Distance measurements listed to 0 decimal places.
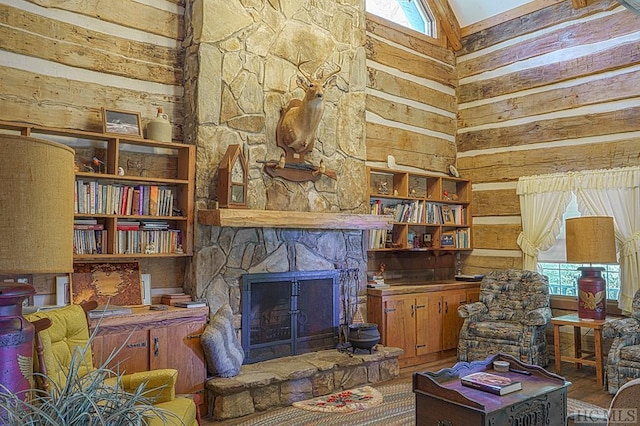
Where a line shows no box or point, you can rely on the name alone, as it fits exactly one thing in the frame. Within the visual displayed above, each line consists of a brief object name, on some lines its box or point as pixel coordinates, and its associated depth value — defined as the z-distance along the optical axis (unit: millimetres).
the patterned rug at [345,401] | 4020
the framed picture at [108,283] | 3844
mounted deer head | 4492
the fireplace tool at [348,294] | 5168
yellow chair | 2504
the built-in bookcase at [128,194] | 3787
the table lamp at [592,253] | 4871
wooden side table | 4738
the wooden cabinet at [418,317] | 5258
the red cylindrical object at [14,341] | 1362
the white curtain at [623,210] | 5111
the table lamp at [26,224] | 1236
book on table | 2889
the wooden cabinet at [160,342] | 3596
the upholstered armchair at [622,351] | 4203
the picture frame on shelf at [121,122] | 3908
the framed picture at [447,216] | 6398
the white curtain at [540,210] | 5723
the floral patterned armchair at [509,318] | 5027
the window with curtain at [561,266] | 5742
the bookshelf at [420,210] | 5801
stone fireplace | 4293
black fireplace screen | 4488
